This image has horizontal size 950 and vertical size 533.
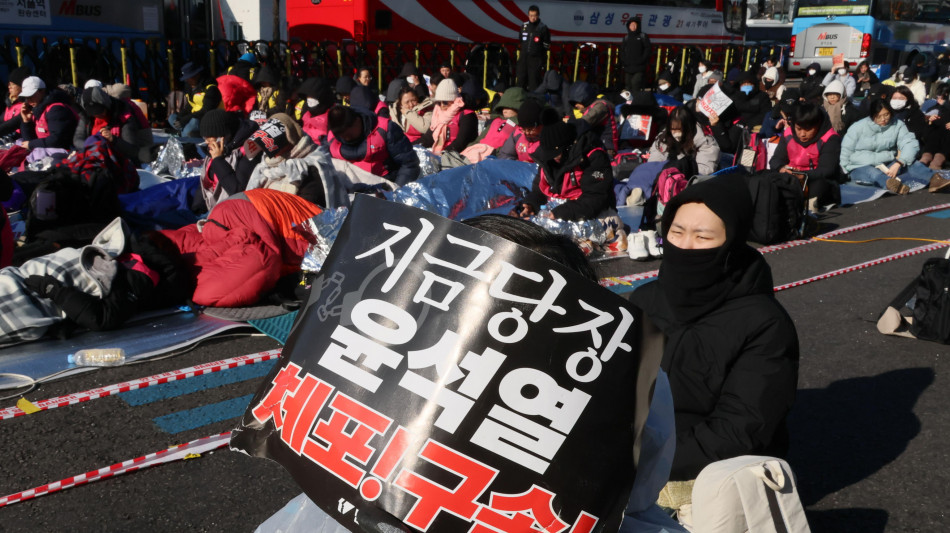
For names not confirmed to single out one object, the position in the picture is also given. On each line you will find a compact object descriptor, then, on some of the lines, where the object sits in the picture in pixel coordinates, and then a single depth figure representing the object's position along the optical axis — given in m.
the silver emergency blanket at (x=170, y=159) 9.52
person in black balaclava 2.58
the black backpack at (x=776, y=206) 7.54
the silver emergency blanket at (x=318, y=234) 5.89
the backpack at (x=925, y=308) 5.29
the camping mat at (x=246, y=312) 5.44
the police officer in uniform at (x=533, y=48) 16.39
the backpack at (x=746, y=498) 1.90
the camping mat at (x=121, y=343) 4.64
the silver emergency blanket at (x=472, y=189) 7.66
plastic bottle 4.74
